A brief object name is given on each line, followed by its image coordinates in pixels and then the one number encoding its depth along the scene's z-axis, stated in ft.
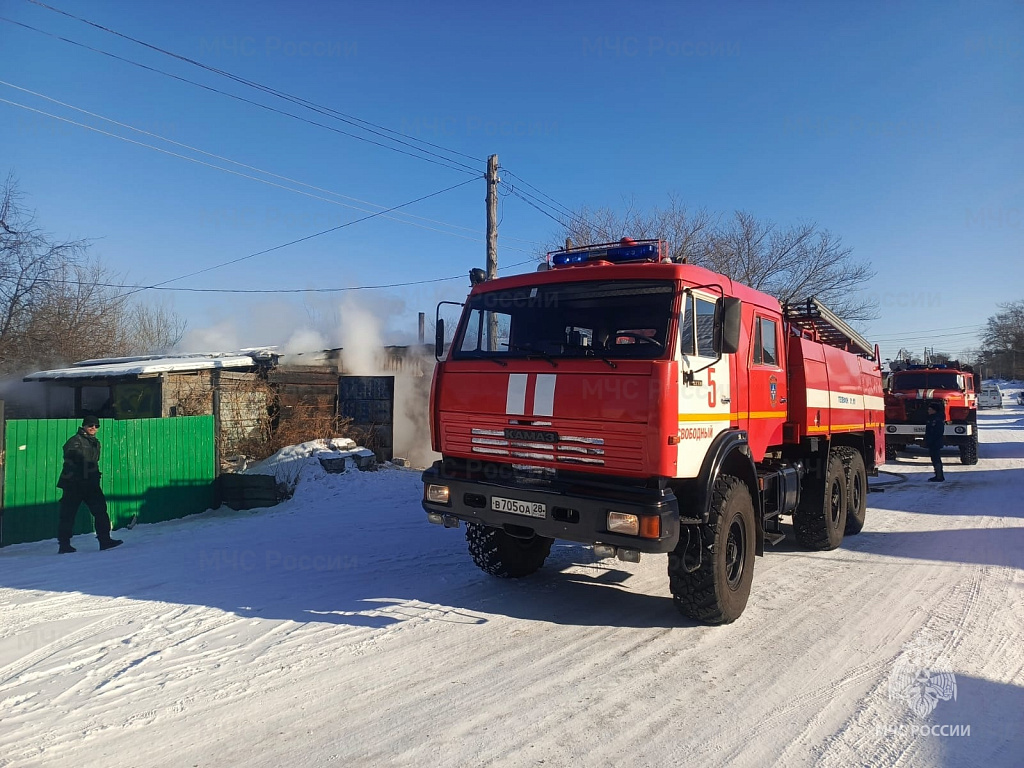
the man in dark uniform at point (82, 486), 24.59
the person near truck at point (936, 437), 46.34
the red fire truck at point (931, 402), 56.44
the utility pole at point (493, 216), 48.62
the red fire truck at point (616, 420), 15.20
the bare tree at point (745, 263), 69.62
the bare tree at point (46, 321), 61.72
